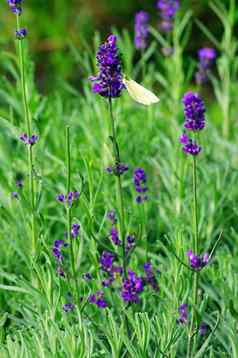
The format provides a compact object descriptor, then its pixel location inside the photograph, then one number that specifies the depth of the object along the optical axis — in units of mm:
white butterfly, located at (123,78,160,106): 3501
